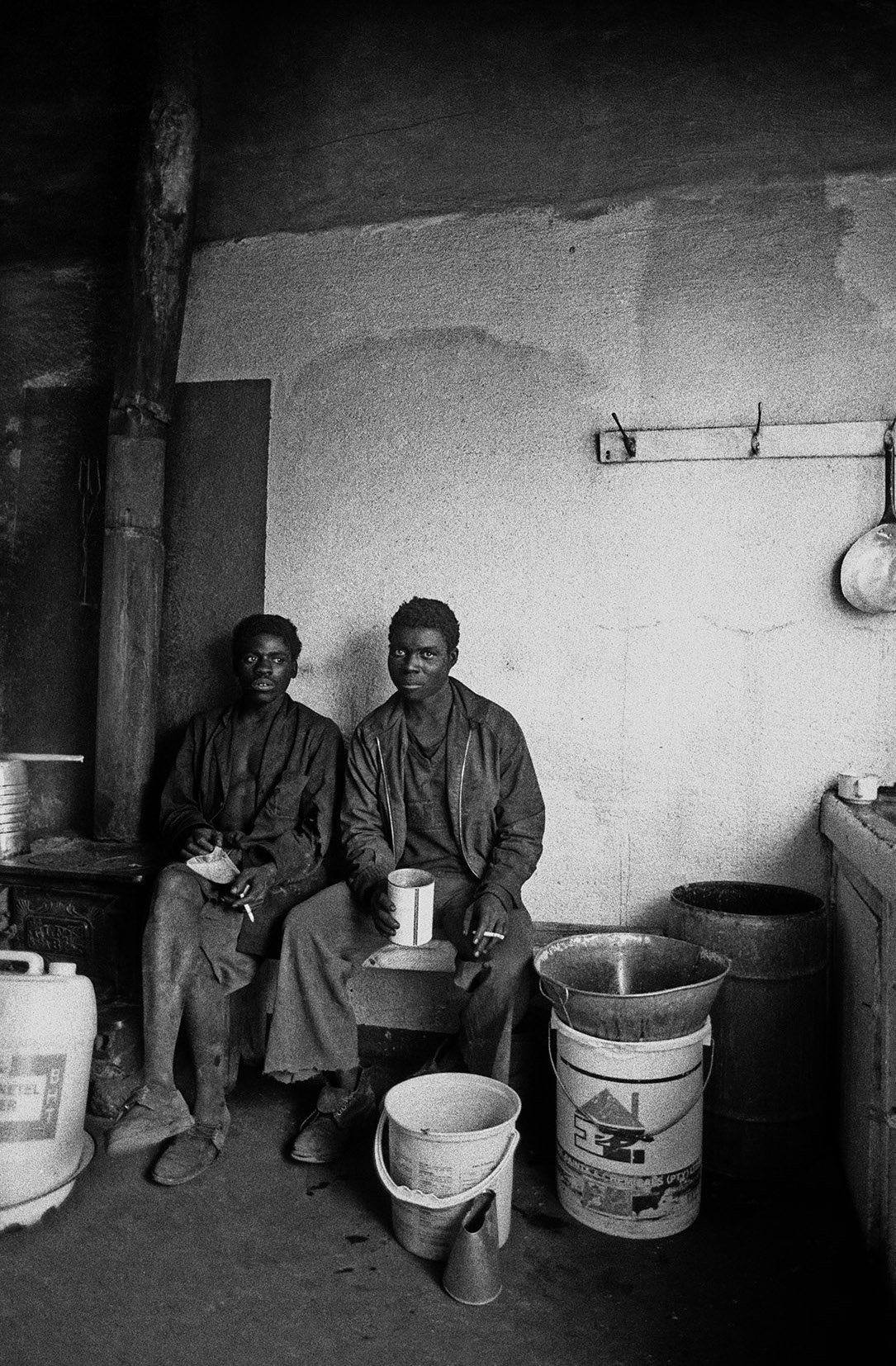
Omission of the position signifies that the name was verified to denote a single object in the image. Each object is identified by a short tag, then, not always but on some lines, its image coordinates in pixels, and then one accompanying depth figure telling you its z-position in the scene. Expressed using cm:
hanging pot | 337
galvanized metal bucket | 261
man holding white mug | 301
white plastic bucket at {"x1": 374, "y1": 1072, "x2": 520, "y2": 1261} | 246
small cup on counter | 322
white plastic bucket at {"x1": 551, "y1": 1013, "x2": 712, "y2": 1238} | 262
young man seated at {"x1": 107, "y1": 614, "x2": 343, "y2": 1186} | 298
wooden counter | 243
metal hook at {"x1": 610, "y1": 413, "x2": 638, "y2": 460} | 359
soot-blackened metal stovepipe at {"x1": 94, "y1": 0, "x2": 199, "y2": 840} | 374
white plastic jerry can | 257
